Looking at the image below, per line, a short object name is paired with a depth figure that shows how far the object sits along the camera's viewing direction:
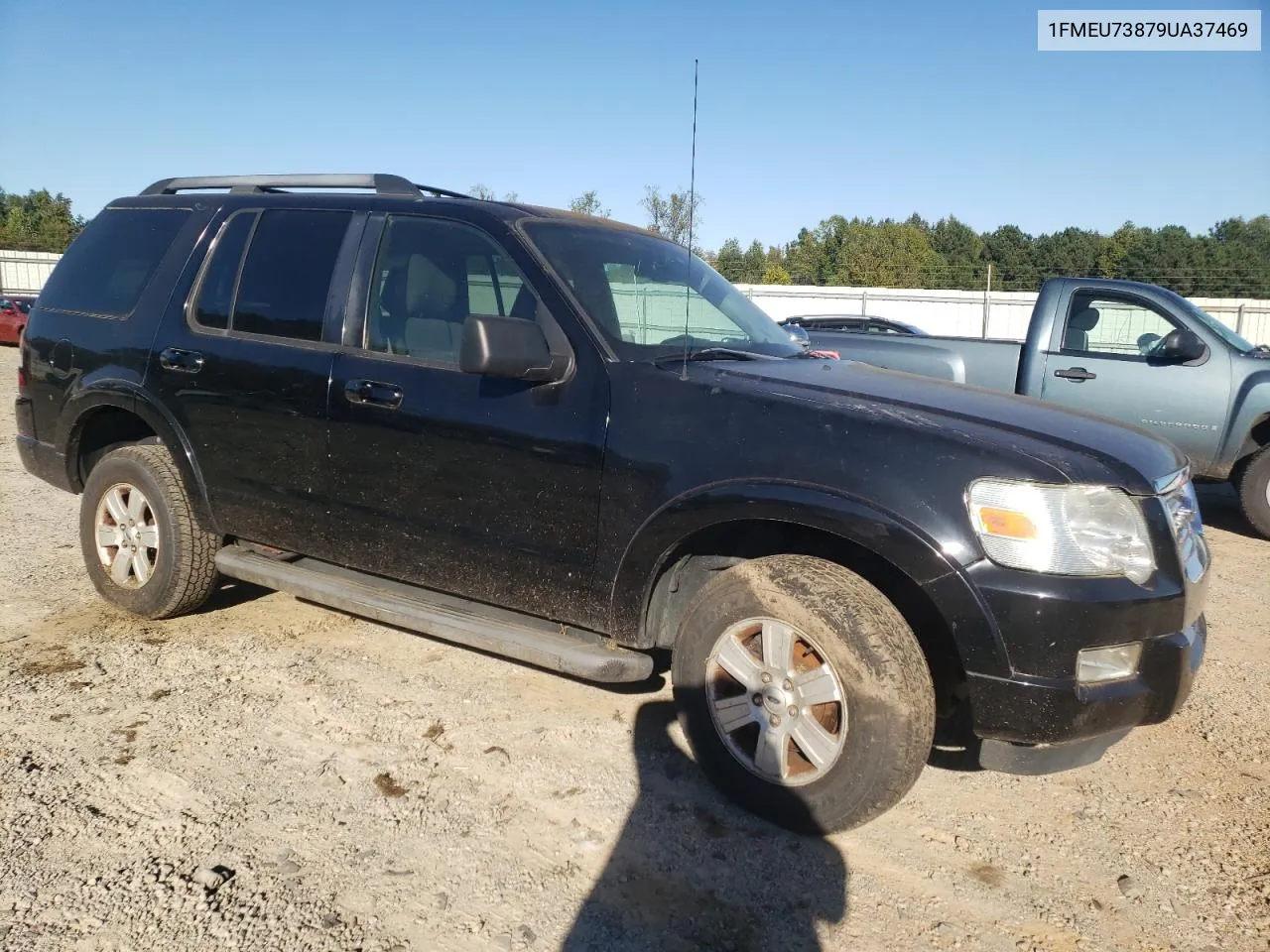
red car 26.59
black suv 2.72
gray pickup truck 7.17
